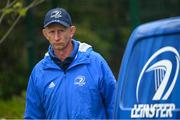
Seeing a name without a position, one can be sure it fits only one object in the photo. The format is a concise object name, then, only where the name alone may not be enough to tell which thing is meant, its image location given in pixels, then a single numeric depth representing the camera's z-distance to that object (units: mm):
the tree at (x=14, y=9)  17075
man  11891
